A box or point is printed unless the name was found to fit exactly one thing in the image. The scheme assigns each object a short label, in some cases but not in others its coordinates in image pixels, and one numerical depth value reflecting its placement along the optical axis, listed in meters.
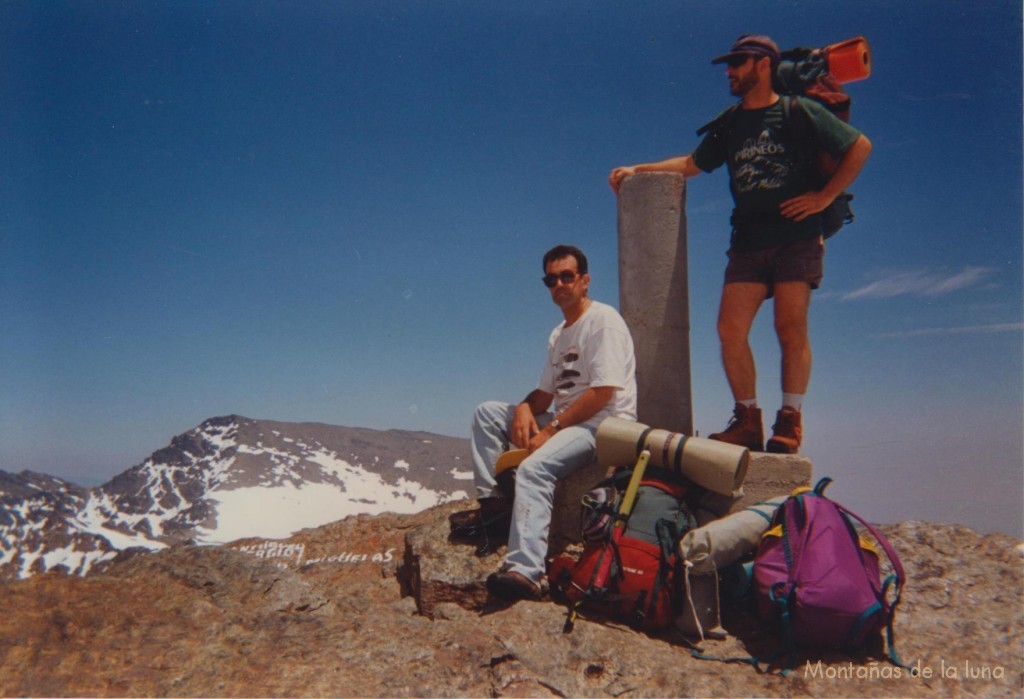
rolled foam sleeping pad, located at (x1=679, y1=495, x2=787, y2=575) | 4.48
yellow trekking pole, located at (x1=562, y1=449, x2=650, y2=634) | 4.42
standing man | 5.55
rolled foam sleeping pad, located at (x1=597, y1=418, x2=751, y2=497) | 4.95
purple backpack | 4.03
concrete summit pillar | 6.49
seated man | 4.79
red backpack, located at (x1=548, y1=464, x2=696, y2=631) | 4.44
